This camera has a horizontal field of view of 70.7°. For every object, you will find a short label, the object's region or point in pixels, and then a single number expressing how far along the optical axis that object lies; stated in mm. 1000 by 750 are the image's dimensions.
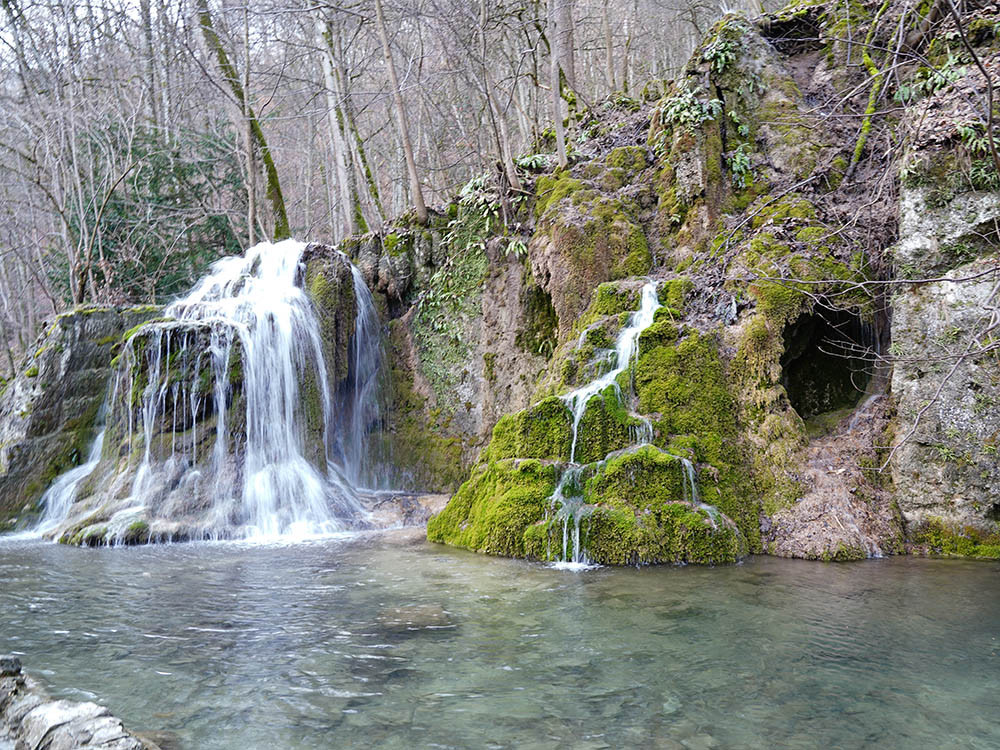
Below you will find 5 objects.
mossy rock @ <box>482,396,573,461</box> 8023
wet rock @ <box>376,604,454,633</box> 5160
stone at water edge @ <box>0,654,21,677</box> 3767
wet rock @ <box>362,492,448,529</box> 10172
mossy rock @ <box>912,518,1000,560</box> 6891
